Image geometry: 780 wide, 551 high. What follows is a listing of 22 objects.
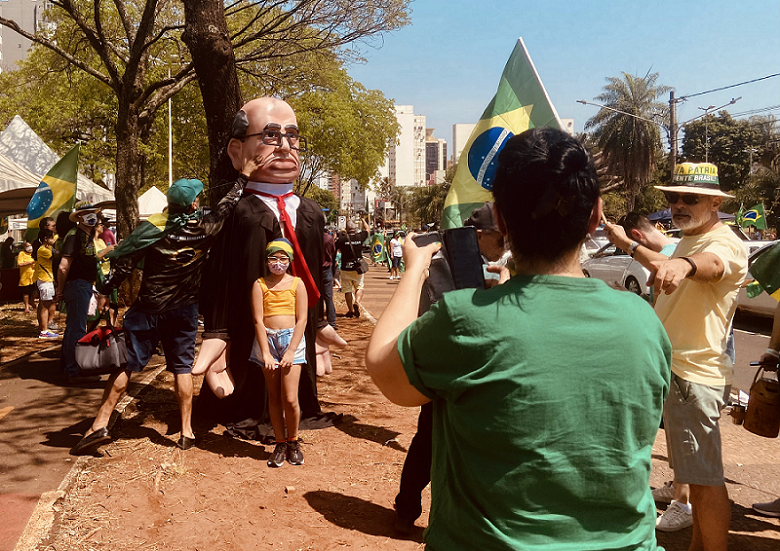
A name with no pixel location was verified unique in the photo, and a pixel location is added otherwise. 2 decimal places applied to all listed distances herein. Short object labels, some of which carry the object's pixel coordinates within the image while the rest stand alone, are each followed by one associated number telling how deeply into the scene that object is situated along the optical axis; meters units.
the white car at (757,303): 11.58
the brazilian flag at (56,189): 7.97
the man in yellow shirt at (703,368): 3.07
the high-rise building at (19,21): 89.25
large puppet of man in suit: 4.91
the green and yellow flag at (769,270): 3.77
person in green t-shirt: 1.43
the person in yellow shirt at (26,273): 13.10
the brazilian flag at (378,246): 22.11
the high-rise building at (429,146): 191.12
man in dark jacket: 4.93
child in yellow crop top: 4.60
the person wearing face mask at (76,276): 7.27
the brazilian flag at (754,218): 18.61
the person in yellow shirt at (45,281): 10.30
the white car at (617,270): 14.42
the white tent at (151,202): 19.78
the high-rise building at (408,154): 148.62
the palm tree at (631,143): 41.56
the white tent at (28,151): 16.50
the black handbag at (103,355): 4.90
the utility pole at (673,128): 29.25
